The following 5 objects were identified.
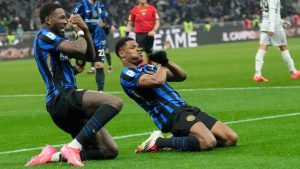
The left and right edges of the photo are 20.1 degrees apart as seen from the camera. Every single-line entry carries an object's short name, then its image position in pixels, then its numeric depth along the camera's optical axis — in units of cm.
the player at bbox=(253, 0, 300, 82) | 1992
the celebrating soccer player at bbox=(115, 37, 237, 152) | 960
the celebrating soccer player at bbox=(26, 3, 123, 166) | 891
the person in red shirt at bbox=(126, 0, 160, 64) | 2588
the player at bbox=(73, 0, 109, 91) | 1872
